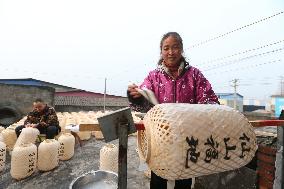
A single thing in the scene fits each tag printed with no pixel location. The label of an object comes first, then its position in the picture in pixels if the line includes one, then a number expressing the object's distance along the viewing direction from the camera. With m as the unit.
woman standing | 1.15
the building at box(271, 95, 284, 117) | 19.42
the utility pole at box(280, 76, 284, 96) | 24.84
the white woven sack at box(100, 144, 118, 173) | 2.33
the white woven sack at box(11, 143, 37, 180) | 2.36
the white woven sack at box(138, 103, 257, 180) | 0.71
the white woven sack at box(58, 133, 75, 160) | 2.90
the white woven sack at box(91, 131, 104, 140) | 4.02
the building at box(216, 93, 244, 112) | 22.41
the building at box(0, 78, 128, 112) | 11.39
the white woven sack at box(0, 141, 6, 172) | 2.51
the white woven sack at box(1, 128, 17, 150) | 3.43
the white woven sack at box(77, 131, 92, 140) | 3.84
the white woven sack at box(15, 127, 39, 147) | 2.86
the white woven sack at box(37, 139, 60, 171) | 2.54
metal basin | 1.48
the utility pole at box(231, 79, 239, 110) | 21.85
